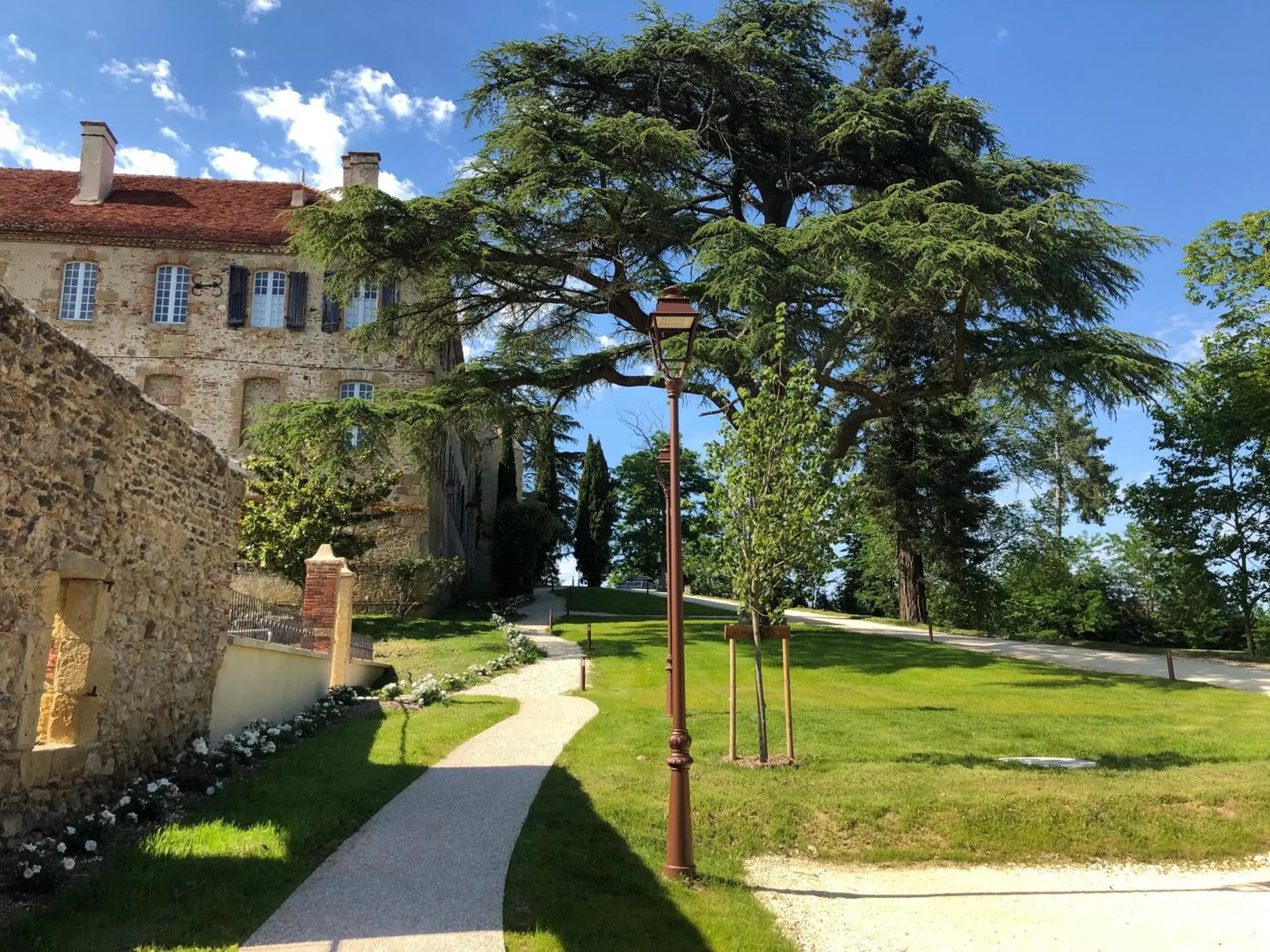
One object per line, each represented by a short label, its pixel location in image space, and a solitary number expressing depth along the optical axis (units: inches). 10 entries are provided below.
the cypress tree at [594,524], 1920.5
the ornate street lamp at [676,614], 253.0
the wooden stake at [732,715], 386.0
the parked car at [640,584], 2015.3
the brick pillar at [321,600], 553.3
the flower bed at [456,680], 543.5
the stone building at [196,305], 1039.0
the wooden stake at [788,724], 383.9
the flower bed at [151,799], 218.1
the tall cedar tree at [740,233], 696.4
